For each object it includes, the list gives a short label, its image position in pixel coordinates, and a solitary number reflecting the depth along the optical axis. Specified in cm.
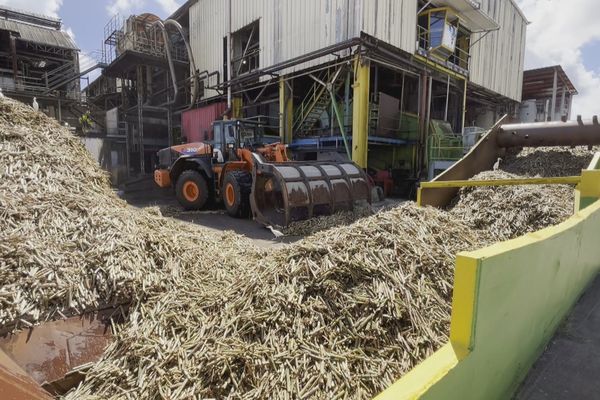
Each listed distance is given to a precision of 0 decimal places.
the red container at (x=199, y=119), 1513
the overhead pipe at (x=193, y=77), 1642
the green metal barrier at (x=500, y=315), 127
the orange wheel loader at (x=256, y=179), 617
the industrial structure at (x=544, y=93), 2081
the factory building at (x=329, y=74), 1094
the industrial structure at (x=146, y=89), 1670
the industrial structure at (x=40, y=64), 1884
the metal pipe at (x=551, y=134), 555
